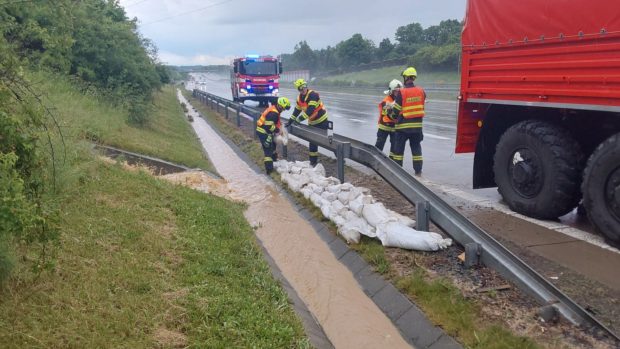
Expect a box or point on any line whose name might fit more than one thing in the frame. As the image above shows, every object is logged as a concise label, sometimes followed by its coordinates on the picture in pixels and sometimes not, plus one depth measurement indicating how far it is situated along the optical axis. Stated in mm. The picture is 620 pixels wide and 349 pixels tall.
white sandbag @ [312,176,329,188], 7859
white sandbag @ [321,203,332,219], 6852
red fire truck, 27203
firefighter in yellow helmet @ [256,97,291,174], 9859
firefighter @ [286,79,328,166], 10250
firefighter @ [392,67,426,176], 8750
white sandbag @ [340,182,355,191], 7039
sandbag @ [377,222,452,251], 5090
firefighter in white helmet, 9109
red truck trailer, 5074
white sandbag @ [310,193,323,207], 7416
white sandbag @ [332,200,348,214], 6586
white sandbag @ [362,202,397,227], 5692
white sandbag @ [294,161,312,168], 9523
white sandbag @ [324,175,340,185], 7884
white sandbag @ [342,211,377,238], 5751
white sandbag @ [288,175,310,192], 8477
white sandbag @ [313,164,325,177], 8790
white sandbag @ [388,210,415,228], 5570
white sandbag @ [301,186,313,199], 7934
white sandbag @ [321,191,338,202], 7168
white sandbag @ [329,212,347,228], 6293
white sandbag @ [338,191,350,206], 6804
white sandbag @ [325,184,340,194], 7230
